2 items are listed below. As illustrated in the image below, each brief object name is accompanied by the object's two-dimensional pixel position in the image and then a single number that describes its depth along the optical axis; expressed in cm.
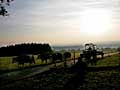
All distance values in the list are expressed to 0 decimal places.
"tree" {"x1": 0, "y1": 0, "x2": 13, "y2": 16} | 920
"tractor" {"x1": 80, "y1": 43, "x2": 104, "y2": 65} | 1466
